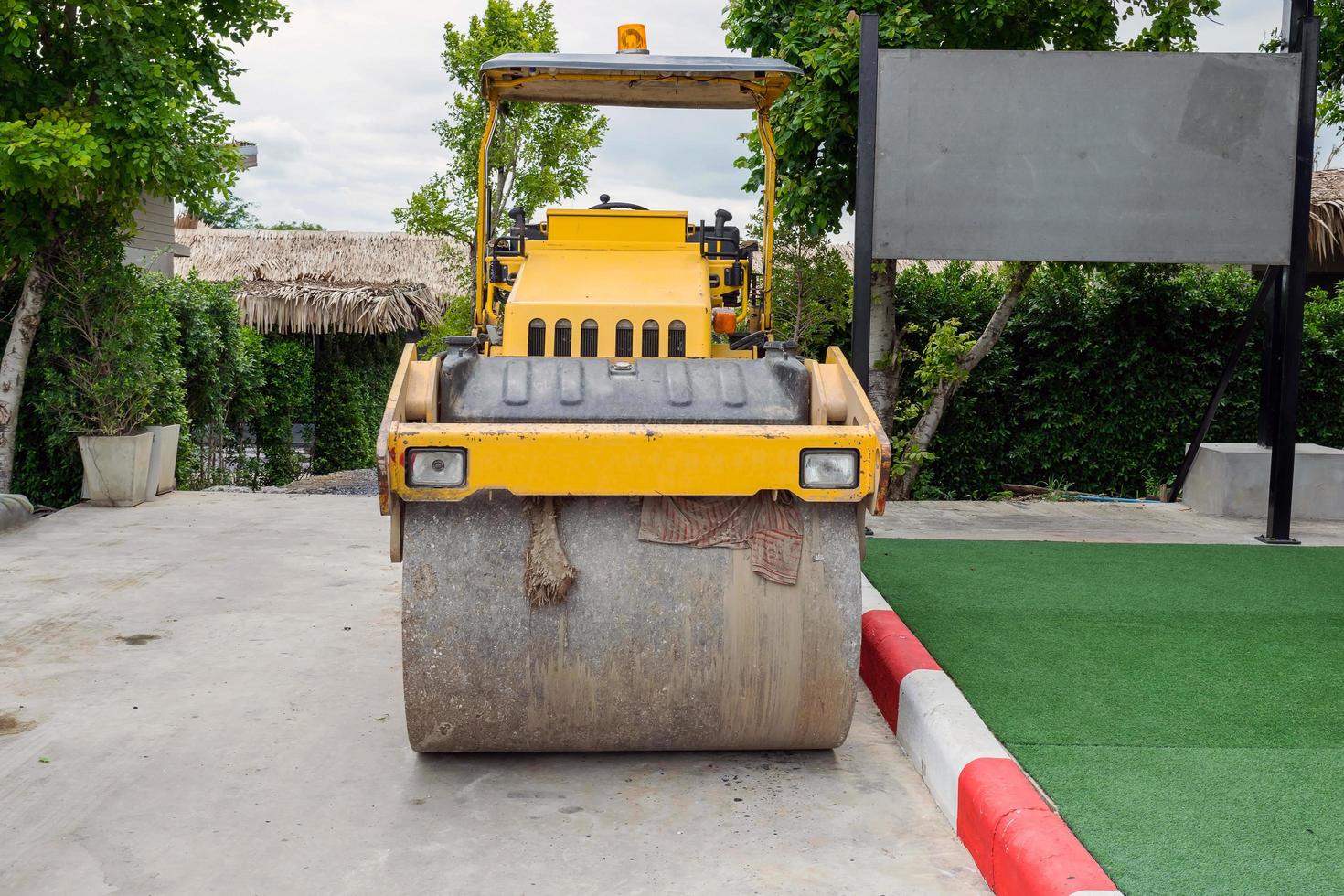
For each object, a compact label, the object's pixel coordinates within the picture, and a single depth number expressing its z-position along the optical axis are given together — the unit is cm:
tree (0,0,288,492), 862
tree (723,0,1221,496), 986
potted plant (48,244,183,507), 1023
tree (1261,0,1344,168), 1107
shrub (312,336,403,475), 1762
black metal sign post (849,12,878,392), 804
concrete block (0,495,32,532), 907
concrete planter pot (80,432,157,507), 1020
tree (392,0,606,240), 1531
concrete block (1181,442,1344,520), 980
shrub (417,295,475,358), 1482
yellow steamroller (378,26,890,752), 403
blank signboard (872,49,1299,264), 827
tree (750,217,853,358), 1123
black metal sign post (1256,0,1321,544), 859
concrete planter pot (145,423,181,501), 1075
